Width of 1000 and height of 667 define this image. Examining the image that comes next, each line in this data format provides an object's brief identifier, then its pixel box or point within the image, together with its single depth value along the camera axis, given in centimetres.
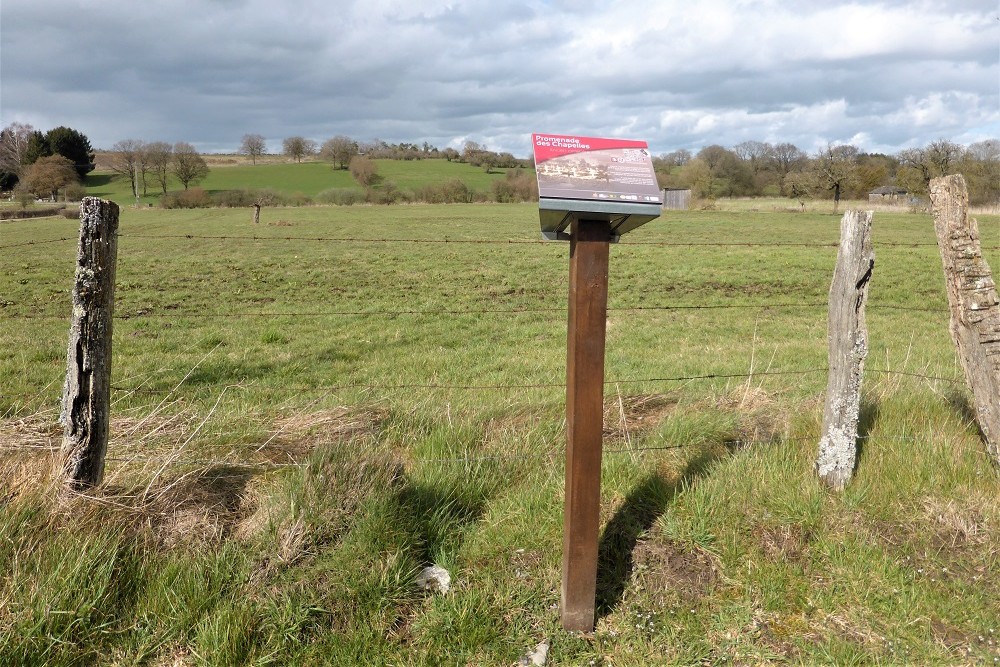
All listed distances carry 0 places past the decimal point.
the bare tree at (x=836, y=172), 6028
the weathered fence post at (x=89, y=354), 318
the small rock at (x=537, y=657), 287
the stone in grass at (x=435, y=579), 318
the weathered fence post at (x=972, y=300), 385
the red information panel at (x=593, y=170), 270
